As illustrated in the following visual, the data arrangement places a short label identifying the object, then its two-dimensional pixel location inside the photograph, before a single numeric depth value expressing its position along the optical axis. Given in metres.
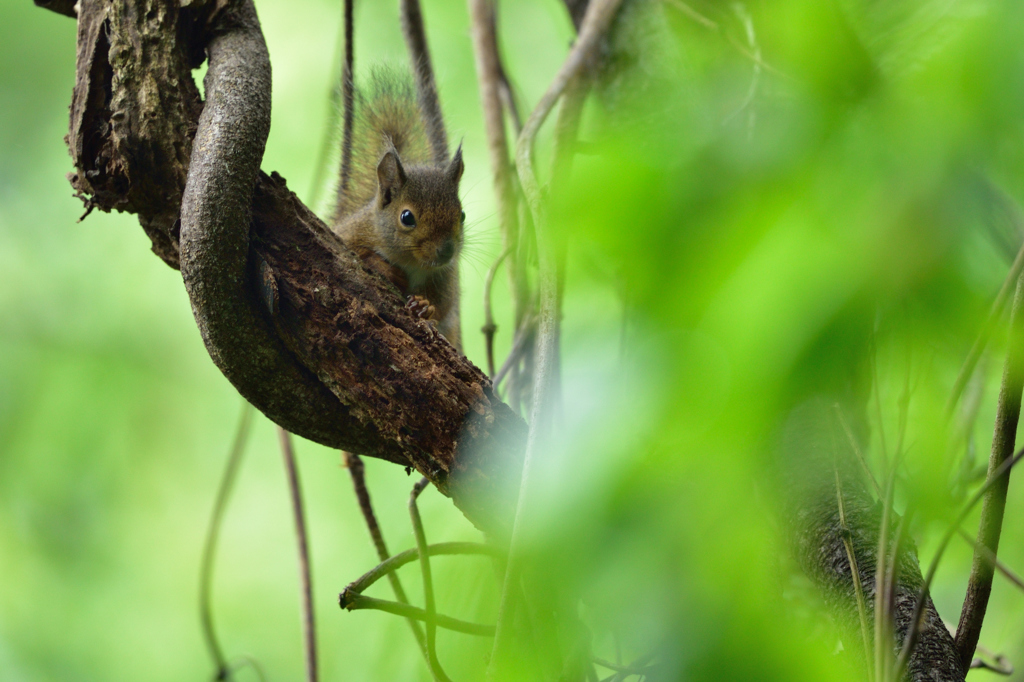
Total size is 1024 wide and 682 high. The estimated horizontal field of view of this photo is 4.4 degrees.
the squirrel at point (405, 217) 6.01
